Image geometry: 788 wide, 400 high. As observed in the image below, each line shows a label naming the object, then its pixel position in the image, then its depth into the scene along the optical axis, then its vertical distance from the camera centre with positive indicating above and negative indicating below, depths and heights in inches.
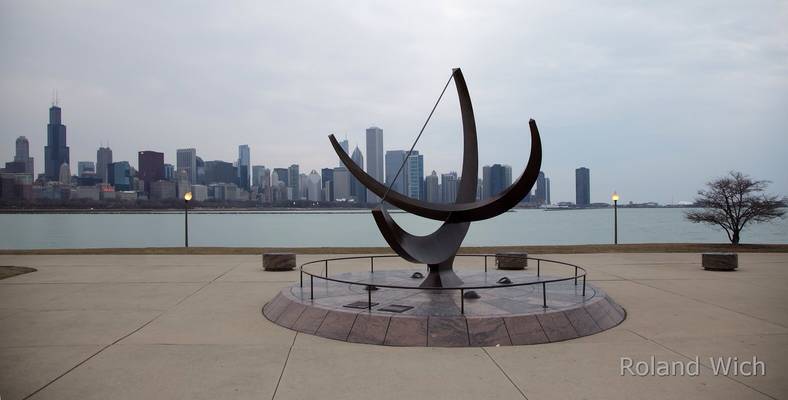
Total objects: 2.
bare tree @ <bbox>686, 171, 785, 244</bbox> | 896.9 -15.7
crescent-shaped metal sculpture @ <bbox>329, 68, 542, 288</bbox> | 332.8 -8.9
